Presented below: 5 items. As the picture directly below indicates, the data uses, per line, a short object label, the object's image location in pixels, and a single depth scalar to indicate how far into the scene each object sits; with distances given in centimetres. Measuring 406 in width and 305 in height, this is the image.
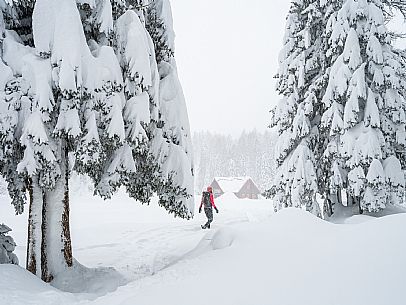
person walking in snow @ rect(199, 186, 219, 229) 1450
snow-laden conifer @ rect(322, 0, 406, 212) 997
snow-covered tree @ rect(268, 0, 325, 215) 1141
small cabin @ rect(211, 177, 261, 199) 5853
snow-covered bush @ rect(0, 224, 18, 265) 617
